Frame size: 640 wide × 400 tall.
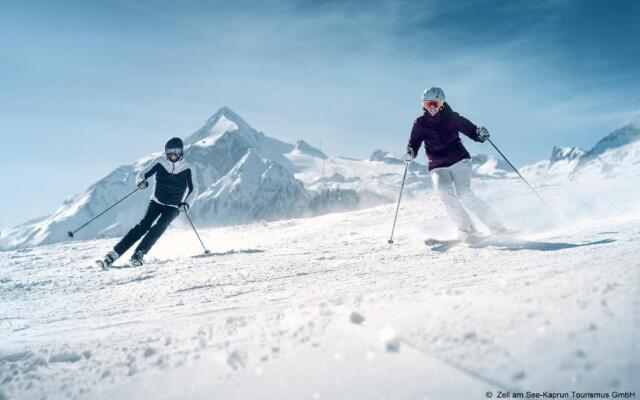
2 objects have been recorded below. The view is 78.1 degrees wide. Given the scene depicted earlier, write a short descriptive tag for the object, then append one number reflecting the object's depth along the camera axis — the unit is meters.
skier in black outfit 7.86
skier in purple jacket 6.40
